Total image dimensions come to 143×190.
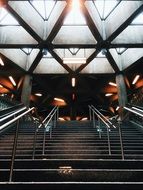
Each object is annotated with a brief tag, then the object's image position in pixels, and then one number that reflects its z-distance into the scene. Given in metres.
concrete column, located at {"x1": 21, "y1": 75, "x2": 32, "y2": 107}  16.22
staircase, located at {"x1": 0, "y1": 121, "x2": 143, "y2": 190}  3.12
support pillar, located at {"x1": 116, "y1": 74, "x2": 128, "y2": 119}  16.08
